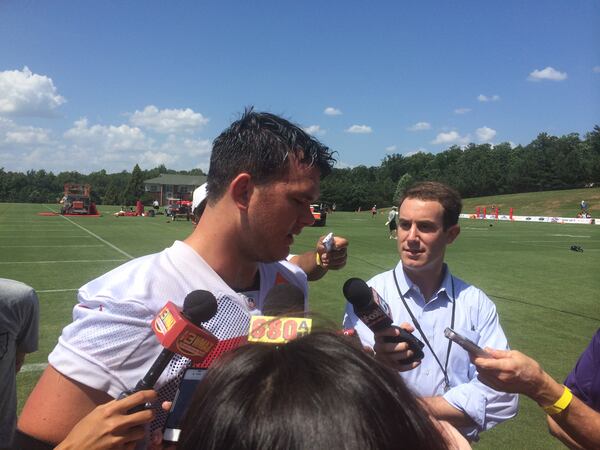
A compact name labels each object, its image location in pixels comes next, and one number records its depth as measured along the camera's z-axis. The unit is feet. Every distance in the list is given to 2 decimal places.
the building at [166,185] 375.88
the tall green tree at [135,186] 336.70
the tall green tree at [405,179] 355.77
